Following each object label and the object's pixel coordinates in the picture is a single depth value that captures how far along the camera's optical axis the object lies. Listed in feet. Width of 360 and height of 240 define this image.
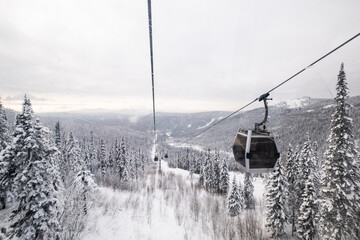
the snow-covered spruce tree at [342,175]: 53.06
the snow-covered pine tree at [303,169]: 78.51
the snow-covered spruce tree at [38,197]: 40.60
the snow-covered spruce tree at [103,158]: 180.55
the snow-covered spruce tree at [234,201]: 118.21
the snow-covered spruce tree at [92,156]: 179.97
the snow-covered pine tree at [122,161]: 157.07
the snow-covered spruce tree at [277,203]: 82.38
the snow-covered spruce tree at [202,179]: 190.72
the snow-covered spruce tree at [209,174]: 176.35
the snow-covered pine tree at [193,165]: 251.50
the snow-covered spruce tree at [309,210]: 73.05
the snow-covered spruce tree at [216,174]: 172.24
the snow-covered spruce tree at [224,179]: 158.40
